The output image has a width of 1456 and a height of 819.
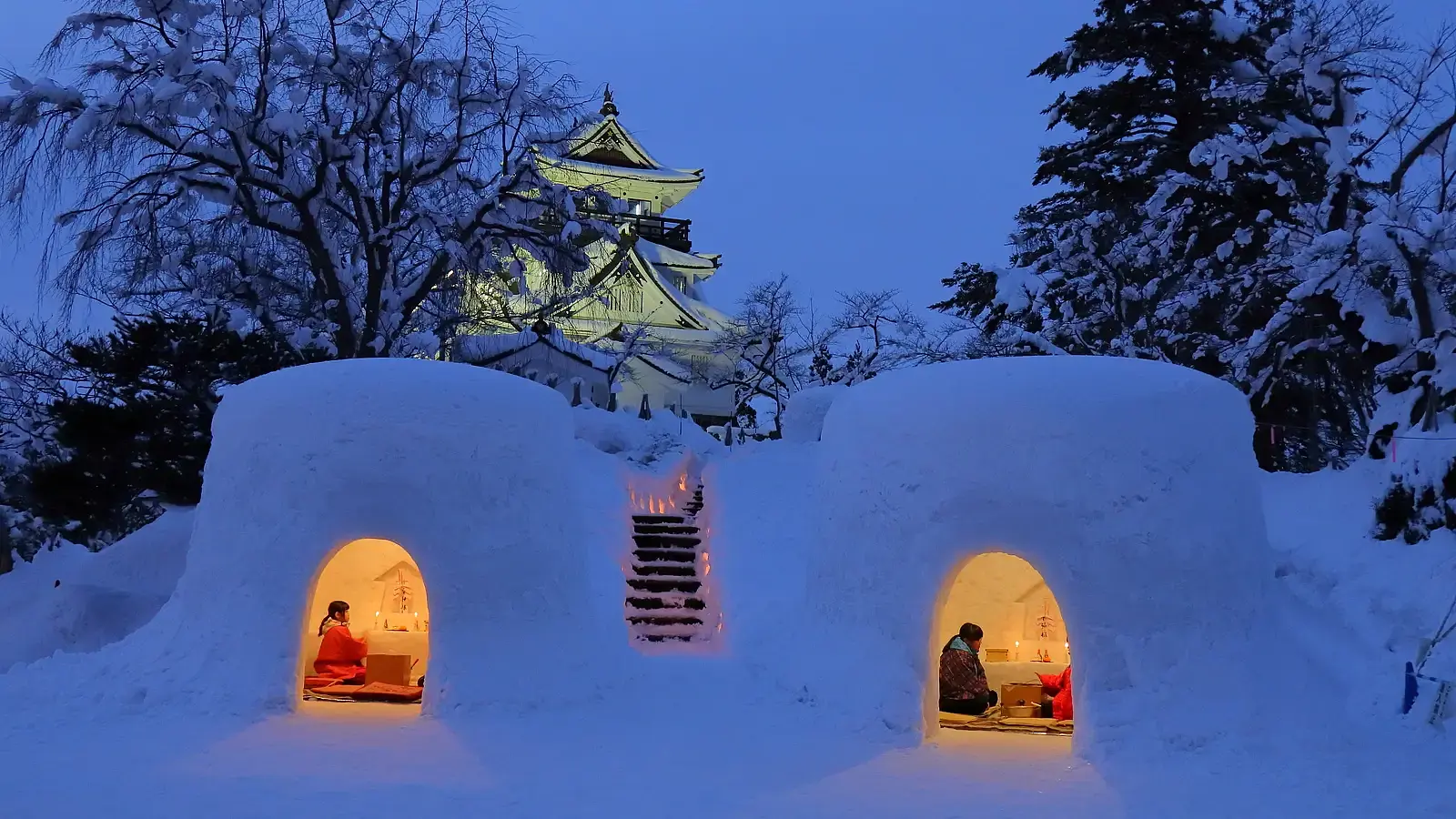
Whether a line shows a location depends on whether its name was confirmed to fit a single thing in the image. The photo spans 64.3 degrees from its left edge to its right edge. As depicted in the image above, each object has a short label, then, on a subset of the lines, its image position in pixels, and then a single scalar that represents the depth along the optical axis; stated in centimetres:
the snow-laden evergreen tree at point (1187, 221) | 1455
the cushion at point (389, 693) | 897
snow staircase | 1060
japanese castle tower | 1938
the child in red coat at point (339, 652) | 953
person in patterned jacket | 879
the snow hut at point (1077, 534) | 727
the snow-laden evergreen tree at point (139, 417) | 1291
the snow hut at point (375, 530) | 820
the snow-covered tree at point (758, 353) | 2531
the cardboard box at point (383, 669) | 955
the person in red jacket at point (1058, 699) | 882
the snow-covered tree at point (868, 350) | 2313
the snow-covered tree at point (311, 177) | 1216
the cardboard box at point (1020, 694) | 938
